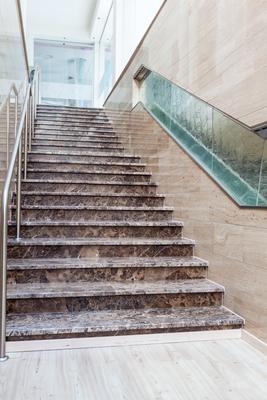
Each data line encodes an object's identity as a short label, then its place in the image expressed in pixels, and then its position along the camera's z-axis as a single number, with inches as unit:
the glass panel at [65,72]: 398.9
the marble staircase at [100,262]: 78.0
